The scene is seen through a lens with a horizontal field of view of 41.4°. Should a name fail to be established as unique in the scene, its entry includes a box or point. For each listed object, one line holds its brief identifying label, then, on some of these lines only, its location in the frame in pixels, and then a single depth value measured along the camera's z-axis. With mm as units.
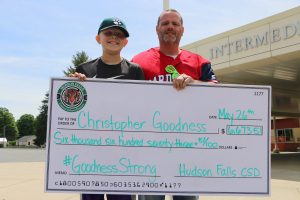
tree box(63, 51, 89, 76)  68000
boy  2955
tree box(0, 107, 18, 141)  110069
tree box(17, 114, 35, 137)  116000
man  3068
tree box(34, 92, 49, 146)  64688
